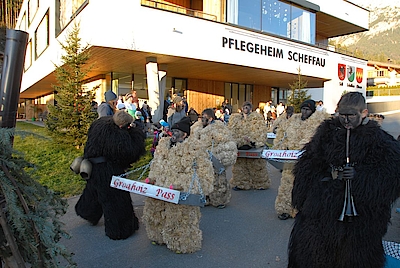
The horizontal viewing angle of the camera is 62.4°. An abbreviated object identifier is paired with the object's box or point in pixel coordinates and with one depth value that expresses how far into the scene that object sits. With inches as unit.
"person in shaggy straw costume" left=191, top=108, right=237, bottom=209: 232.7
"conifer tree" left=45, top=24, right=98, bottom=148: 397.1
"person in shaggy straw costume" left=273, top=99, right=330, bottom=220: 211.6
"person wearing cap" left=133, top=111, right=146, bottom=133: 351.3
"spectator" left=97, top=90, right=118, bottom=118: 263.7
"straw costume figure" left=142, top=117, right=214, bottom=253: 166.7
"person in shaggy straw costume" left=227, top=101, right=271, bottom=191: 276.1
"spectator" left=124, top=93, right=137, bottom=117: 372.2
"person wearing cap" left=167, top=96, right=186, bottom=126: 363.9
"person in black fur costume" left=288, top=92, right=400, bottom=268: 111.0
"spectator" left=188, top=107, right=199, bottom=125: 390.2
